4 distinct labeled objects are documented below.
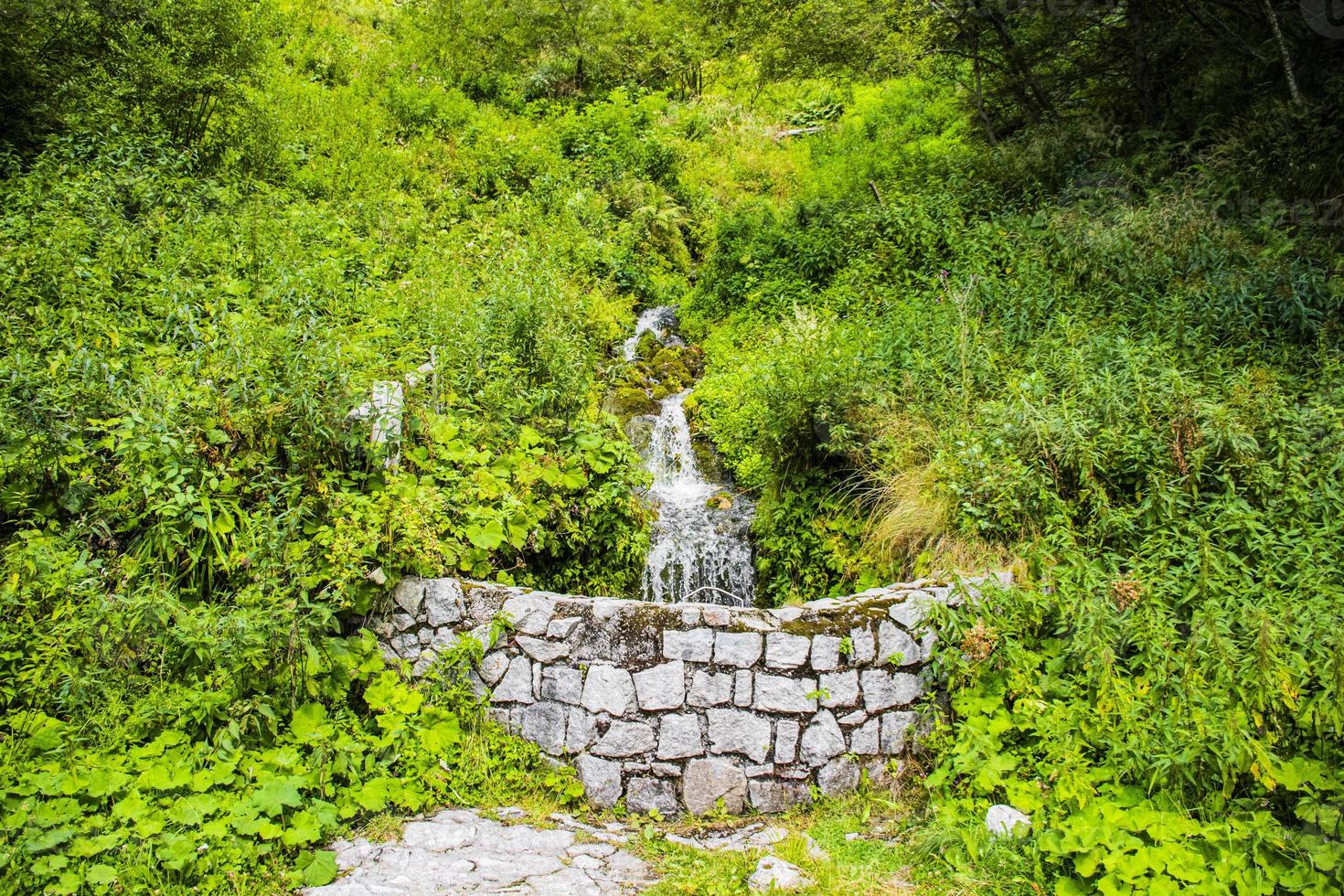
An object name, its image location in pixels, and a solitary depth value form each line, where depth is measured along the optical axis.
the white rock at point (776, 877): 3.83
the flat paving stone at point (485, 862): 3.79
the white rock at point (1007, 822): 4.01
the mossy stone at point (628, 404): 9.97
